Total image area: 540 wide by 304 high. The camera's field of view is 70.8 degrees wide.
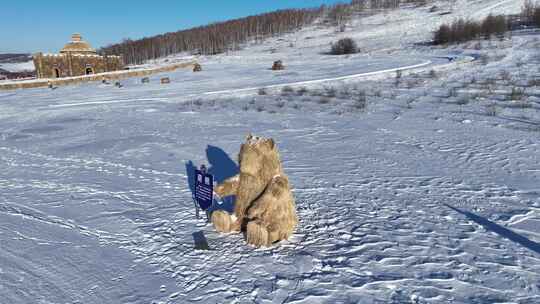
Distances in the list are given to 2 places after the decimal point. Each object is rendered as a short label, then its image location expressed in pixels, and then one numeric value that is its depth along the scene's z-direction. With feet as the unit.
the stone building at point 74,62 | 131.34
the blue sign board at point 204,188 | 19.52
